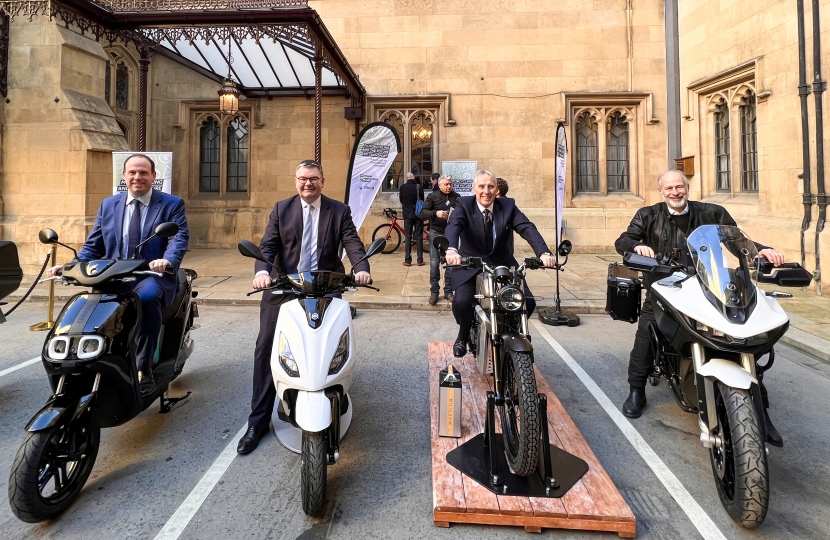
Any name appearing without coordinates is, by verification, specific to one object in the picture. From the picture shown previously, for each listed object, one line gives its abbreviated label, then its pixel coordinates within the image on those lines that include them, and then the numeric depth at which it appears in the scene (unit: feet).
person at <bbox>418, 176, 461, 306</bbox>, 21.30
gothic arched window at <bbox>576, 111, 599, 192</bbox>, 38.96
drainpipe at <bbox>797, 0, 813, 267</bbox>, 22.86
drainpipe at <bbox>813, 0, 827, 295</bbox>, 22.24
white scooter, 6.44
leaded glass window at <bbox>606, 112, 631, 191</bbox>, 38.73
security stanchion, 16.48
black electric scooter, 6.04
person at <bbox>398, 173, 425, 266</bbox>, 28.94
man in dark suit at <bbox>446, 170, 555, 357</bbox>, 11.01
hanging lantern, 30.32
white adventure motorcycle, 6.09
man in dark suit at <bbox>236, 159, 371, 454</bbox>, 8.63
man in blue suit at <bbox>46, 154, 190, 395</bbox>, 9.50
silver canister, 8.29
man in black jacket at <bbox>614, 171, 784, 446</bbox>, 9.88
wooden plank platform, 6.12
